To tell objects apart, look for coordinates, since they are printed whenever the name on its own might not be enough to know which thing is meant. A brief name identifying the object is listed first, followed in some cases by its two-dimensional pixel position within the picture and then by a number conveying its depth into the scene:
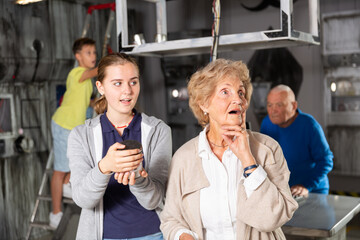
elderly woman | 1.62
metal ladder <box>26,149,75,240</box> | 4.29
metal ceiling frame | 2.32
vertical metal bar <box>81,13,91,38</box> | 4.75
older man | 3.17
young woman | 1.84
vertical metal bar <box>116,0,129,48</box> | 2.85
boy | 4.12
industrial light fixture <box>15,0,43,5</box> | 4.38
